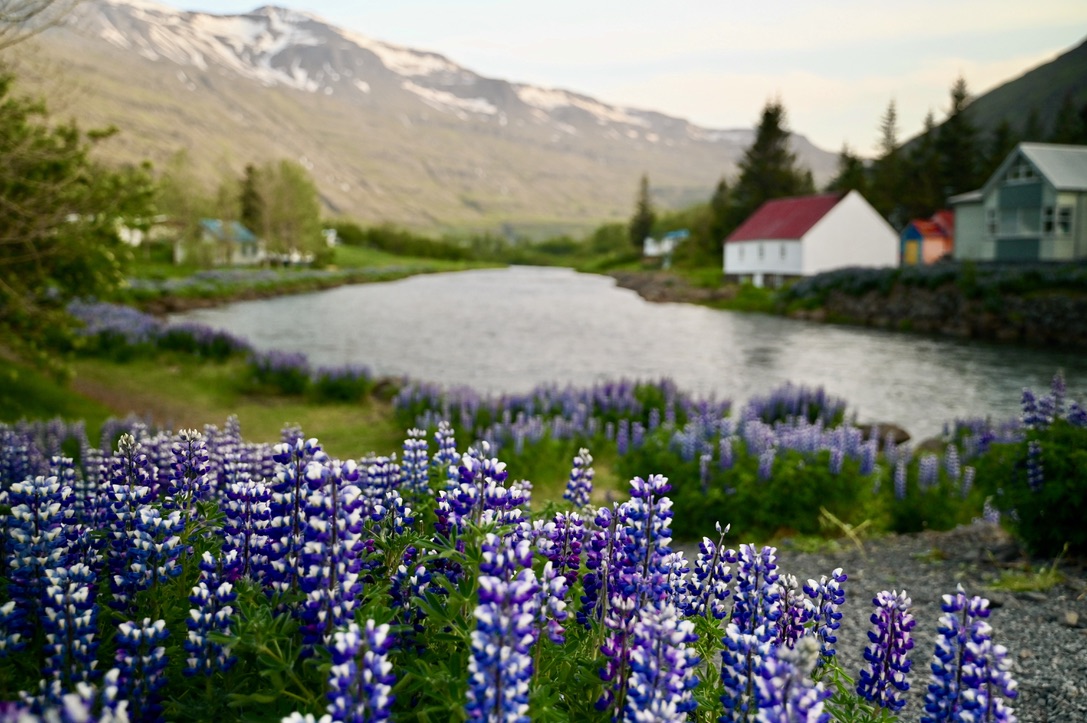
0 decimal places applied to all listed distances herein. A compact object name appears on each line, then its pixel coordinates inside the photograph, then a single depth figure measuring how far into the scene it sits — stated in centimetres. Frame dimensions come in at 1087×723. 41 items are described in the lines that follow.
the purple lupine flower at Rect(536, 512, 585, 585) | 323
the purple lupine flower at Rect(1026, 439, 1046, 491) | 673
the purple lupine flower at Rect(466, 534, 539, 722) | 209
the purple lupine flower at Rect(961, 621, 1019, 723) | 242
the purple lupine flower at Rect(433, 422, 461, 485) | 466
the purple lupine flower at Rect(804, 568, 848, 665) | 324
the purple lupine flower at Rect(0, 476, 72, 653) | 294
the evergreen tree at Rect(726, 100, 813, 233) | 6906
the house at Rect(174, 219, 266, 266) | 7000
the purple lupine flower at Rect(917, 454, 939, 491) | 925
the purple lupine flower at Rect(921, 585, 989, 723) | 258
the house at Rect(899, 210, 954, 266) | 6166
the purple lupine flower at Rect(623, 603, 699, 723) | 226
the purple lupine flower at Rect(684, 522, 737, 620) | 344
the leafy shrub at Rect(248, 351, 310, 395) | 1675
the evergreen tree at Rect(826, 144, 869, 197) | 6875
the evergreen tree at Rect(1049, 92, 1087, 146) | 6681
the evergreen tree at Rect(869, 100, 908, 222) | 7000
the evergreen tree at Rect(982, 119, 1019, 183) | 6688
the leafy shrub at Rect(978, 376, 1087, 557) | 649
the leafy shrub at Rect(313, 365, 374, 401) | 1619
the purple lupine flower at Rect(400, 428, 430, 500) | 466
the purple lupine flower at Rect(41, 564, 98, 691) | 248
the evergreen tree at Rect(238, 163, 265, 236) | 8881
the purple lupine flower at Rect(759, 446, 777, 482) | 860
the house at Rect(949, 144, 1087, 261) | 4219
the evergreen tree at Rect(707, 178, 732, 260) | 6856
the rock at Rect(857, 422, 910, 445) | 1273
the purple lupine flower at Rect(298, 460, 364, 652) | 251
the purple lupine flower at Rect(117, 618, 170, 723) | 248
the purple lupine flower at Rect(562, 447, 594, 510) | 469
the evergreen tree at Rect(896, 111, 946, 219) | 6756
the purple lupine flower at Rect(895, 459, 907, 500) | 909
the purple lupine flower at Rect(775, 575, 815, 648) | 320
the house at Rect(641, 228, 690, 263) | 10634
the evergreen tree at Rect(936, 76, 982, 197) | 6700
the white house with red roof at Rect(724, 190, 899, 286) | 5081
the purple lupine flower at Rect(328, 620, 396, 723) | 210
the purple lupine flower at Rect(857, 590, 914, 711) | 301
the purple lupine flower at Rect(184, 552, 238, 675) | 255
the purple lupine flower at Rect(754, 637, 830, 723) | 206
